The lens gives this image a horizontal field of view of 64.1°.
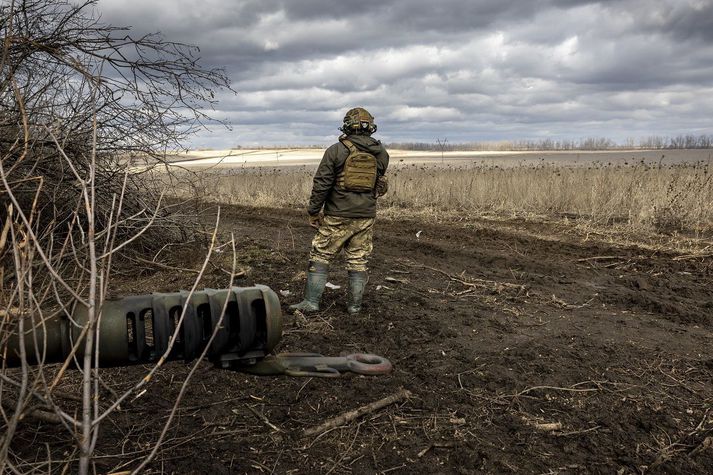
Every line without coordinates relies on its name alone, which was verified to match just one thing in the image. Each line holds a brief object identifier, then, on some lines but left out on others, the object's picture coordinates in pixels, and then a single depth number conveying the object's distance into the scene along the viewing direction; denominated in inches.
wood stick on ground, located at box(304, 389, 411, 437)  127.2
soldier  212.7
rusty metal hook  97.1
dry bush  148.4
